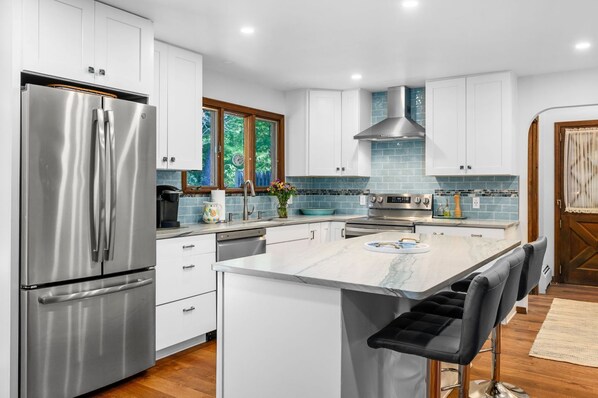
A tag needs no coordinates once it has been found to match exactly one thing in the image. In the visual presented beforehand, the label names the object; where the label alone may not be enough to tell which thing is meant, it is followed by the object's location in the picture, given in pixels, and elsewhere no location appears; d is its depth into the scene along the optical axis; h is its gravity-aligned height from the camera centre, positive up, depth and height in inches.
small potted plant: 207.5 +3.4
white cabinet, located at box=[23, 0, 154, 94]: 105.8 +38.4
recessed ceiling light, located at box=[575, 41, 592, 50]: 151.4 +50.3
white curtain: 242.2 +15.4
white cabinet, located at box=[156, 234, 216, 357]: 134.6 -27.6
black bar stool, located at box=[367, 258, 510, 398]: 66.5 -20.8
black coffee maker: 150.6 -1.7
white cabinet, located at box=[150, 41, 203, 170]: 149.3 +30.9
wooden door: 244.4 -16.4
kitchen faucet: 189.3 +1.1
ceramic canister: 174.4 -4.6
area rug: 141.3 -46.0
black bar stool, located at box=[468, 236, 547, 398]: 100.2 -33.5
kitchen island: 71.3 -19.6
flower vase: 209.3 -4.6
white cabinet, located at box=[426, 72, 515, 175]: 185.5 +30.2
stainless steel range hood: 203.2 +33.0
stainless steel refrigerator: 100.6 -9.6
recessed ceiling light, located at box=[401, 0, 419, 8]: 118.5 +49.8
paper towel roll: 177.2 +0.6
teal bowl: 229.9 -6.0
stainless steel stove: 194.5 -6.5
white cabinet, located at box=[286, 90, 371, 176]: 219.1 +31.9
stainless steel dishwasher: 153.2 -14.8
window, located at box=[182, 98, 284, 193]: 186.5 +22.4
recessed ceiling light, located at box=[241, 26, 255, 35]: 138.2 +50.4
